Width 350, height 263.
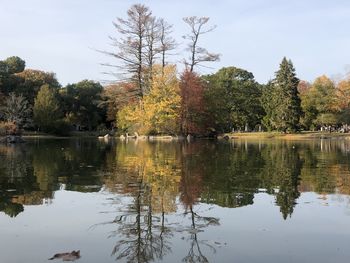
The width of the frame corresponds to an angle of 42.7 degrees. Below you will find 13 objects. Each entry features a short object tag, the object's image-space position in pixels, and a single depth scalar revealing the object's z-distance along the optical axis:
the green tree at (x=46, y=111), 69.88
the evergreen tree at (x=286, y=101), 68.81
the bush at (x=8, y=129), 46.66
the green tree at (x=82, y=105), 85.56
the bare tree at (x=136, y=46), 53.38
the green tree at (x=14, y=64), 92.76
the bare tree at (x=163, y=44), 56.38
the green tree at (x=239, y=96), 79.62
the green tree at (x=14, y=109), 62.41
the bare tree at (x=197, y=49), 58.22
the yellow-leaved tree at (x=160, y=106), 53.38
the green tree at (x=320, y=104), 72.30
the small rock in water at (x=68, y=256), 5.84
